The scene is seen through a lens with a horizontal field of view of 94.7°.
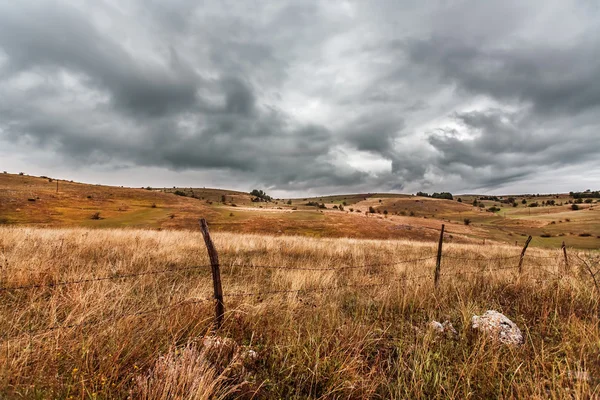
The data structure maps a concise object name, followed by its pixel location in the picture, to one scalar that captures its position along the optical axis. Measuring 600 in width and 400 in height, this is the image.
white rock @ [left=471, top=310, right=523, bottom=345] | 4.23
